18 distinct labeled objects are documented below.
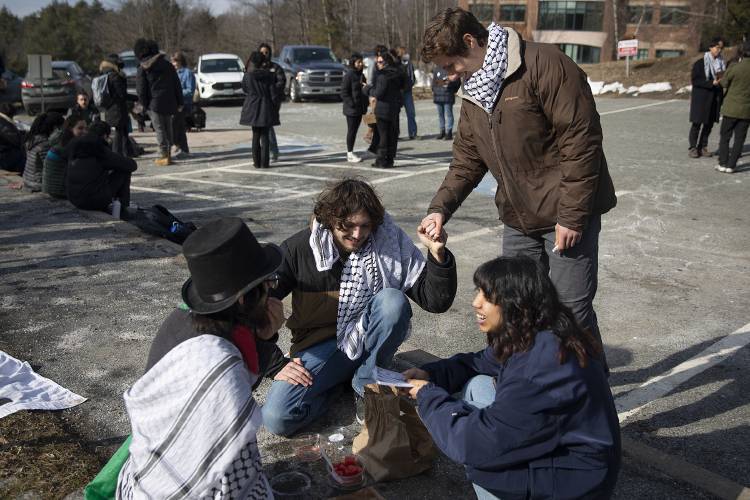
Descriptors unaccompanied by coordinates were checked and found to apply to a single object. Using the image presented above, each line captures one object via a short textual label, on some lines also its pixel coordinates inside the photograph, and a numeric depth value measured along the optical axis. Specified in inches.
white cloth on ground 135.2
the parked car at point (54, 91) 780.6
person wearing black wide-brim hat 78.7
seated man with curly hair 125.6
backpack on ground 254.7
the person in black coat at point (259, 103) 413.1
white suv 842.8
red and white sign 1084.5
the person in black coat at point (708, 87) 417.7
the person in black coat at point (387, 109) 418.3
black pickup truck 873.5
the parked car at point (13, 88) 840.9
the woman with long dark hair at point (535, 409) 82.5
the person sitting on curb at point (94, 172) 289.4
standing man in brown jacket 116.0
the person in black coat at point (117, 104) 435.8
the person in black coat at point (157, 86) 427.8
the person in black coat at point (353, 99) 447.8
